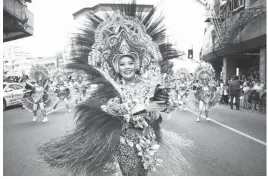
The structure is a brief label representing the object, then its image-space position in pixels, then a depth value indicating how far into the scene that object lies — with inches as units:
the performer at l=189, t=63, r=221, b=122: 290.5
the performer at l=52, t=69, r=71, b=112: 368.4
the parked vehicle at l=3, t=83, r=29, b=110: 446.6
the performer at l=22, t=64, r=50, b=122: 311.4
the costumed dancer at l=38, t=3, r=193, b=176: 91.0
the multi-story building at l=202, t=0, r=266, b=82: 416.2
